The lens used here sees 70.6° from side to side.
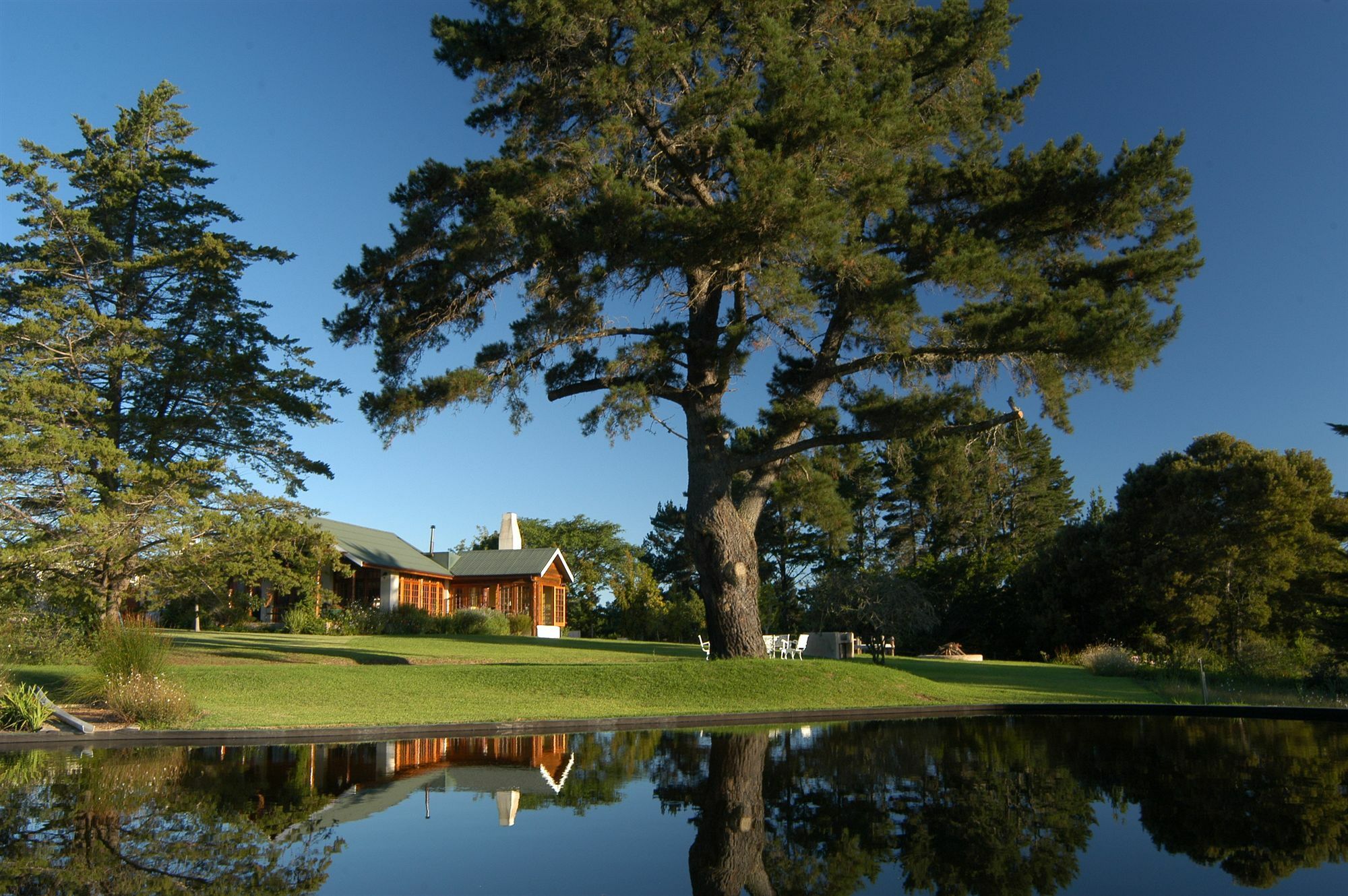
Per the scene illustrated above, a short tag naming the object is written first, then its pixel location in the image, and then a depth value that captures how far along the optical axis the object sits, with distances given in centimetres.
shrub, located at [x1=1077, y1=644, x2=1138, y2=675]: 2302
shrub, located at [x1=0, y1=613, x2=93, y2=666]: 1744
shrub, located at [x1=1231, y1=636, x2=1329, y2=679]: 1941
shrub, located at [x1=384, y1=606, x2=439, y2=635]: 3048
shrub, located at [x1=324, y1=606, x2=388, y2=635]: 2938
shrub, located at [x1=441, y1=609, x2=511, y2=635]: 3206
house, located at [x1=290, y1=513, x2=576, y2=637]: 3469
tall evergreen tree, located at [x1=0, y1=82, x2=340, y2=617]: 1869
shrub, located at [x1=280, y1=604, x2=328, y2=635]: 2894
